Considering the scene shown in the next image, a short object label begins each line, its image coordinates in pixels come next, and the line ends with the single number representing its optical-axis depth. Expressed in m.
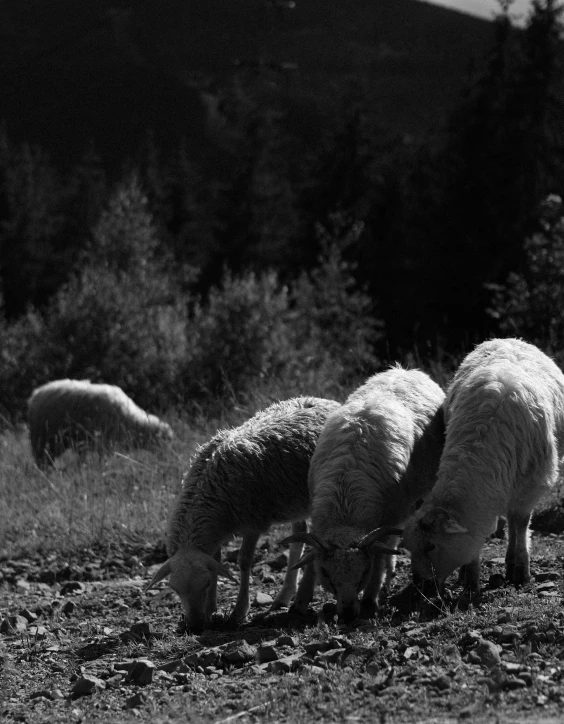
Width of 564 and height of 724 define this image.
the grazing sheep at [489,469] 10.41
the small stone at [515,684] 7.40
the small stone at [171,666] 9.09
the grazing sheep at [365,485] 10.18
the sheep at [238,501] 11.04
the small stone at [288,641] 9.39
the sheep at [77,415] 25.57
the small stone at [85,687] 8.79
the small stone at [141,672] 8.87
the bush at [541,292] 25.27
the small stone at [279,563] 13.95
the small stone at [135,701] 8.23
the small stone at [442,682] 7.63
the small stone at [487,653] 7.93
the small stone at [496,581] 11.27
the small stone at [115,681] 8.90
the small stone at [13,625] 11.55
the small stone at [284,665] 8.58
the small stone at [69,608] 12.40
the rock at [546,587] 10.58
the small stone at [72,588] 13.77
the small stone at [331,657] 8.55
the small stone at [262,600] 12.12
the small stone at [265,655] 9.04
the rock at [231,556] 14.68
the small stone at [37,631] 11.16
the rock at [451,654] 8.19
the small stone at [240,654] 9.09
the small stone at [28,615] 12.17
